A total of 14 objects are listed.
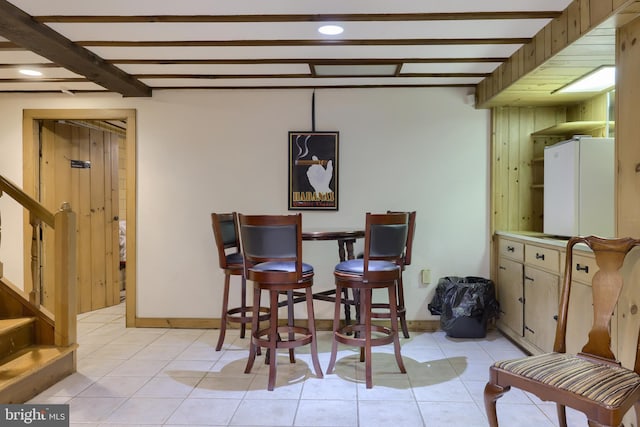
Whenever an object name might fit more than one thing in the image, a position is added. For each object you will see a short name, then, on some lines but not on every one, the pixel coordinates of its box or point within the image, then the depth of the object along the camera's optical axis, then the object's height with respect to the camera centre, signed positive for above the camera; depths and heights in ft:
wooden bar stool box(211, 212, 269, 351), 10.42 -1.31
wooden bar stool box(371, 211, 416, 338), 9.92 -2.12
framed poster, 12.74 +0.91
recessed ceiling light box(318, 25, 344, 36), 8.52 +3.52
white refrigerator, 9.00 +0.43
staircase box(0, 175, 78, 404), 8.57 -2.37
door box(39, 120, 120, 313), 13.78 +0.31
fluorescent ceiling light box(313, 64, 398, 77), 10.89 +3.52
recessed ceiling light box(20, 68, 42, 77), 11.00 +3.45
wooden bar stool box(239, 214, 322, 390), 8.16 -1.22
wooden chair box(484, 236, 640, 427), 4.88 -2.08
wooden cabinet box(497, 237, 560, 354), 9.23 -2.05
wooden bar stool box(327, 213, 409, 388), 8.44 -1.32
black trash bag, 11.44 -2.71
